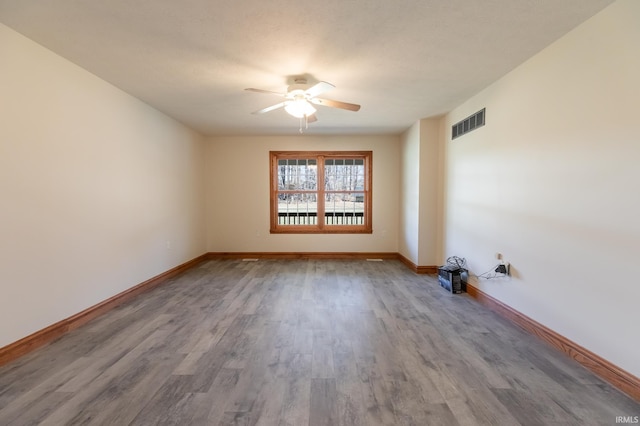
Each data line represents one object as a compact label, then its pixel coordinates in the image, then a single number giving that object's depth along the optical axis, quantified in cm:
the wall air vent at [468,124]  344
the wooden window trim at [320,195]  593
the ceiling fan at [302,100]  300
